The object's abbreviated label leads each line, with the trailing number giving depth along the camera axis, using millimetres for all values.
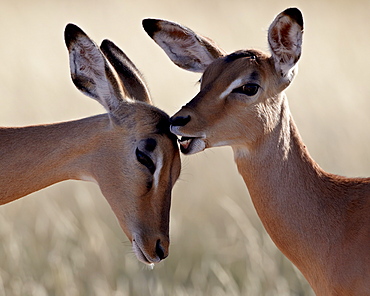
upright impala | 9828
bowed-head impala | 10133
